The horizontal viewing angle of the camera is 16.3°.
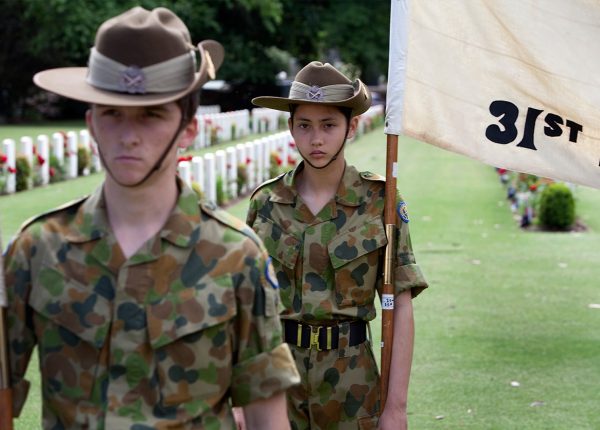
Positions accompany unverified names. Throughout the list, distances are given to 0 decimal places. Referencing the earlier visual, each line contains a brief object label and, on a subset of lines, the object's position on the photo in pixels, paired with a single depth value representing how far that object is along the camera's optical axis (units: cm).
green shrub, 2666
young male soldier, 458
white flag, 846
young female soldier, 743
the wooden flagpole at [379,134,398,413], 744
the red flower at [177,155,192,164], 2603
